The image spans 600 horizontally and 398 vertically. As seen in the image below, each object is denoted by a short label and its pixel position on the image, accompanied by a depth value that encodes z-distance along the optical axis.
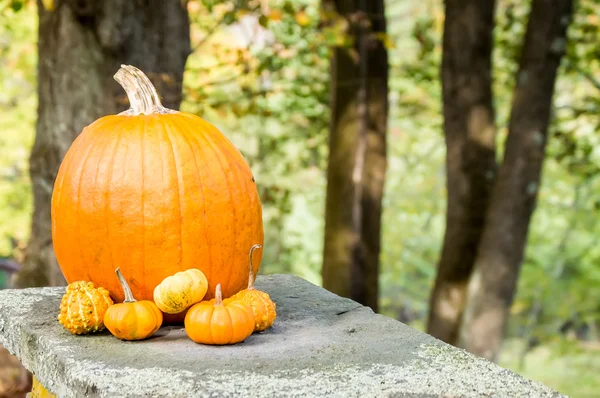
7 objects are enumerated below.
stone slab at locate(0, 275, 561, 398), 1.79
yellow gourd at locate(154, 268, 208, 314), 2.22
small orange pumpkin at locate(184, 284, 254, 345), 2.15
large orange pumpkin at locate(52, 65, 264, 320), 2.30
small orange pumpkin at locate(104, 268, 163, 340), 2.18
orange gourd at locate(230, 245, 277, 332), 2.29
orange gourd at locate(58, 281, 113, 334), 2.23
